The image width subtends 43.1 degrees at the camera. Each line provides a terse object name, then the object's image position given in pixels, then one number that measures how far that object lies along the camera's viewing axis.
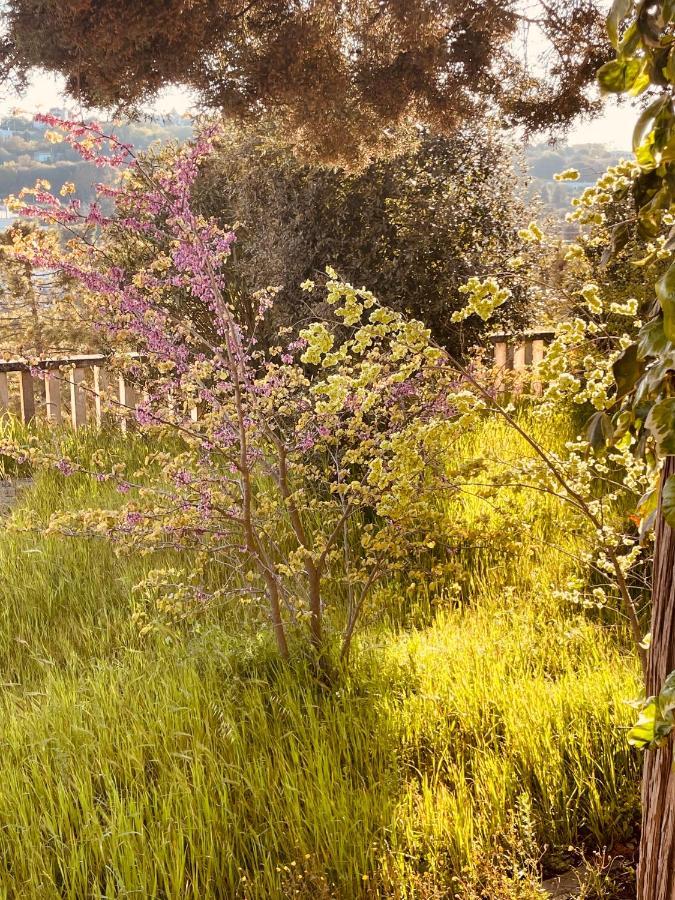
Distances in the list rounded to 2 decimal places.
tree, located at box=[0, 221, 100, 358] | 9.25
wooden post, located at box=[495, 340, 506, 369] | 7.94
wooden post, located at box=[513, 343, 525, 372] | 8.28
